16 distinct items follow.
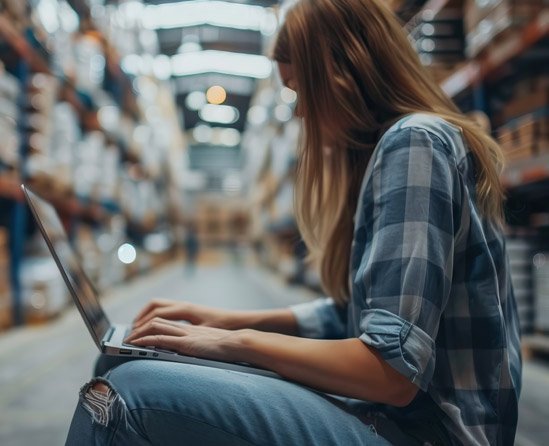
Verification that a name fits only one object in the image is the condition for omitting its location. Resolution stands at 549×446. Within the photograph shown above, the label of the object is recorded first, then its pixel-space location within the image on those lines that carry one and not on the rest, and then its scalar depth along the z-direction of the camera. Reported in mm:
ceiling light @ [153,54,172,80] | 11581
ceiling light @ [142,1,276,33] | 9141
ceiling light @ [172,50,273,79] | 12608
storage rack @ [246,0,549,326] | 2723
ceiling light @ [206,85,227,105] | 15819
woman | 794
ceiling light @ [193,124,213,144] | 22967
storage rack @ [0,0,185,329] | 3758
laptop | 879
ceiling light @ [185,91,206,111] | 18219
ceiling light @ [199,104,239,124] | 20188
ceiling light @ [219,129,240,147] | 22817
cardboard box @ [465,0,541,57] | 2779
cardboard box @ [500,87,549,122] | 2871
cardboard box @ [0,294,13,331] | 3453
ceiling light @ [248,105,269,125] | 10762
